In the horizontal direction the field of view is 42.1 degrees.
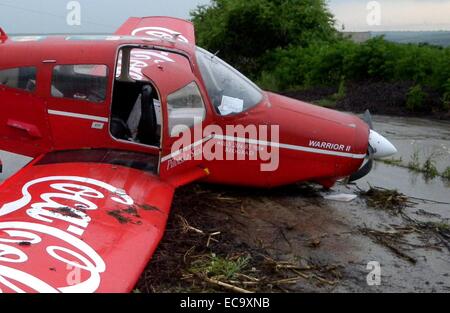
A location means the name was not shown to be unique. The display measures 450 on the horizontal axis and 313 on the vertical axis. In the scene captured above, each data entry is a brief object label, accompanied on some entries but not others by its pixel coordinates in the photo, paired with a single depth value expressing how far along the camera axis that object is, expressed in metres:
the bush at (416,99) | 16.44
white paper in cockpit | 6.99
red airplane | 6.73
